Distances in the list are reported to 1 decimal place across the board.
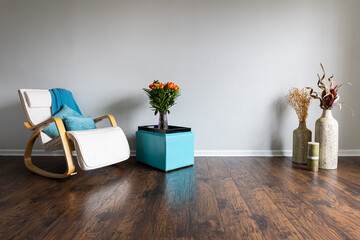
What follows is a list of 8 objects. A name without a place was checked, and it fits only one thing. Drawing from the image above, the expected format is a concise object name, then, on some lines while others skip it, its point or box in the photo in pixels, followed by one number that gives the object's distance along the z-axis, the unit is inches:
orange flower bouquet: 91.5
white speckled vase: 90.0
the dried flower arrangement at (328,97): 90.8
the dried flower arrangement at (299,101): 101.6
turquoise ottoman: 87.8
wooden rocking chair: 73.9
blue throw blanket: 96.6
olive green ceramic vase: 99.3
